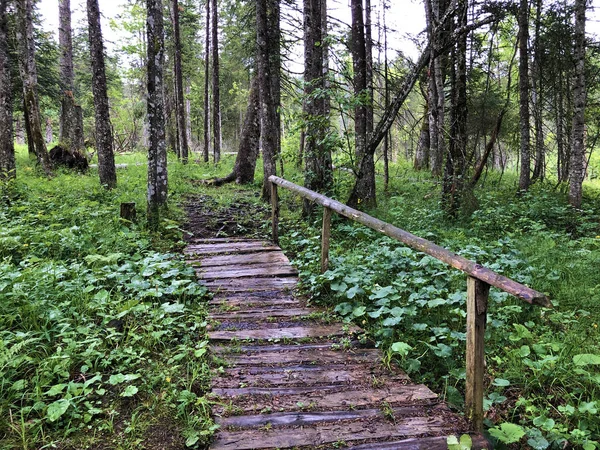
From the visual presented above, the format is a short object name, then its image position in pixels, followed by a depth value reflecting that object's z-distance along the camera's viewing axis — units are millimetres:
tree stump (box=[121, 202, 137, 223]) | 7535
